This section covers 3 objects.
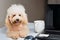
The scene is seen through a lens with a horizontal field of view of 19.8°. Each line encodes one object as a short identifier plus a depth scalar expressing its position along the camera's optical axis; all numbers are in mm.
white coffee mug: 1687
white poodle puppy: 1458
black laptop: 1631
